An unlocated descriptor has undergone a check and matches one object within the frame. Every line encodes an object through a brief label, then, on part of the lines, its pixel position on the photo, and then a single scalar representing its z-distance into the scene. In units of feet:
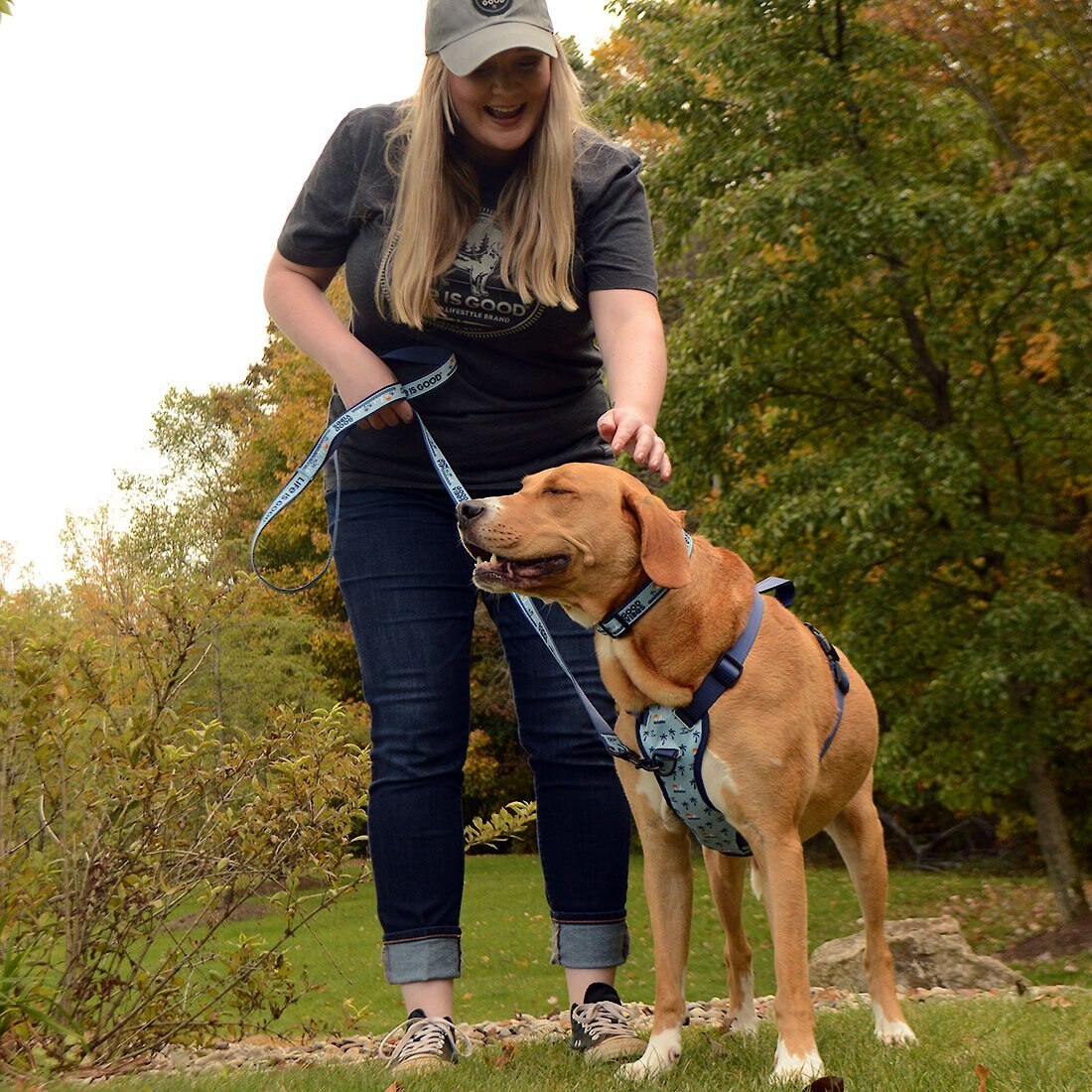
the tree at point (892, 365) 40.09
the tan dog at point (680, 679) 10.28
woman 11.41
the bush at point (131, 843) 14.23
